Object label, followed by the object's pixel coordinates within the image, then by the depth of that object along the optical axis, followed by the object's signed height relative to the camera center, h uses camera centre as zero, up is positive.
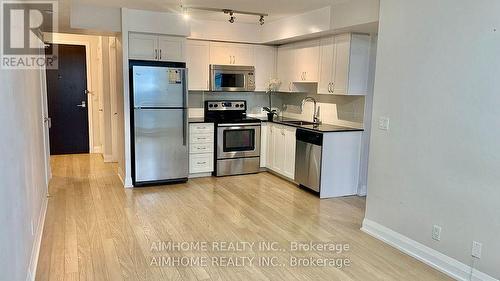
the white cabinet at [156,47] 5.07 +0.62
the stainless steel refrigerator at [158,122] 5.06 -0.44
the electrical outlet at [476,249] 2.74 -1.12
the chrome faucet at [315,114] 5.88 -0.30
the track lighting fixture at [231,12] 4.80 +1.09
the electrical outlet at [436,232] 3.06 -1.12
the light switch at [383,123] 3.55 -0.25
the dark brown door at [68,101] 7.35 -0.26
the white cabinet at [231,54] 6.08 +0.66
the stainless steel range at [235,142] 5.89 -0.81
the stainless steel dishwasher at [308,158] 4.88 -0.87
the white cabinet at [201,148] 5.75 -0.88
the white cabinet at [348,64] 4.79 +0.43
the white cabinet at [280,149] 5.56 -0.87
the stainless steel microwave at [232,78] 6.02 +0.25
